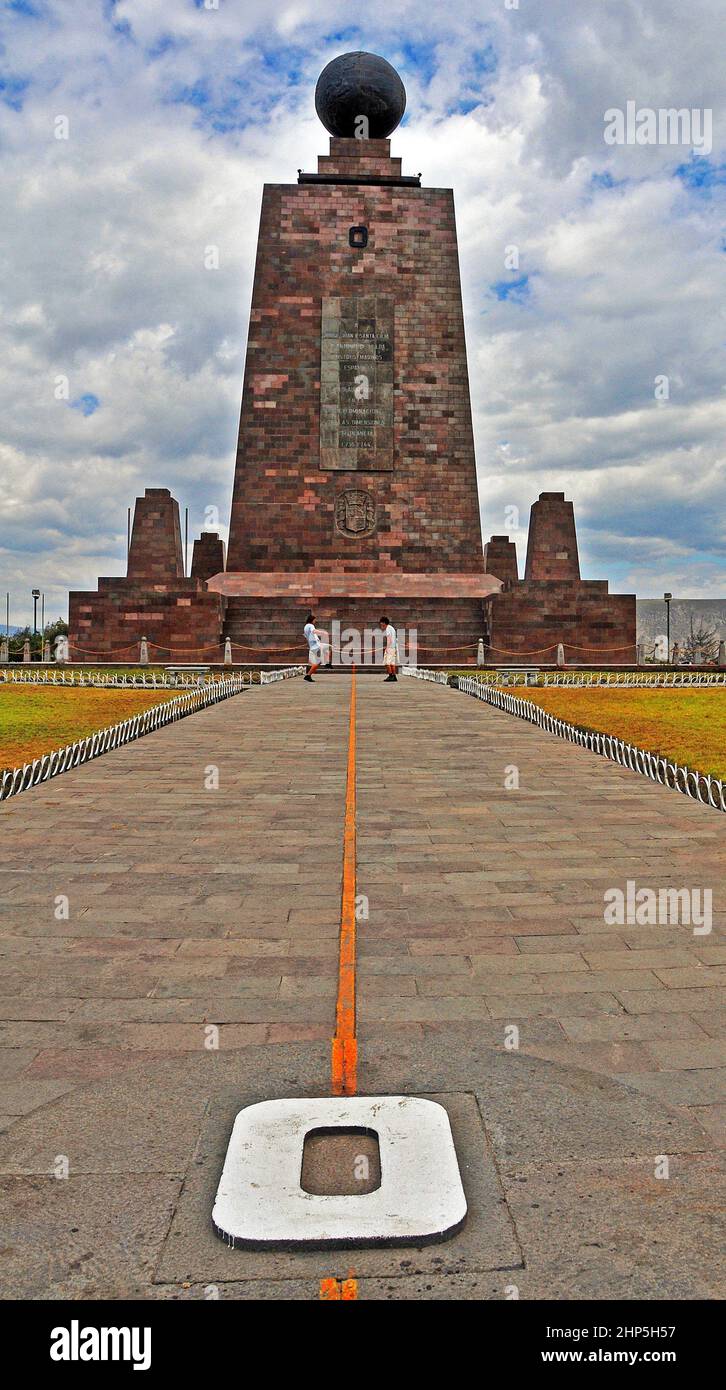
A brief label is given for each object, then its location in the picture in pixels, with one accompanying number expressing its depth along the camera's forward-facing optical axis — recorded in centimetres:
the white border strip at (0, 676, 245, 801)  933
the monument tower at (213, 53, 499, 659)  3453
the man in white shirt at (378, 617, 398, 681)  2388
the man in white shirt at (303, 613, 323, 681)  2362
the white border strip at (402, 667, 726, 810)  862
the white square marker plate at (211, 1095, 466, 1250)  249
